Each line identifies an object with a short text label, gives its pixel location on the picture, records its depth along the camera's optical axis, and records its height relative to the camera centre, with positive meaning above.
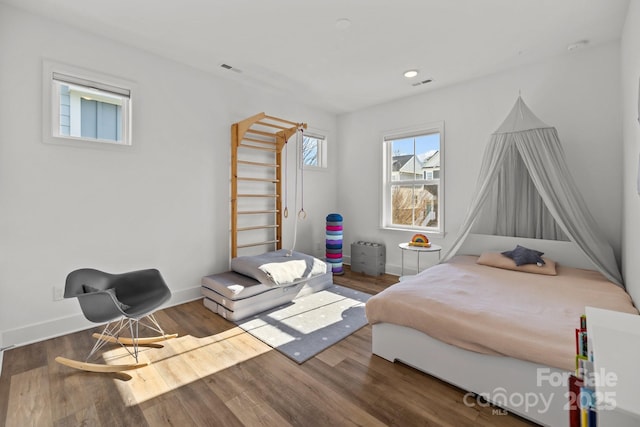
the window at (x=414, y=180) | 4.12 +0.50
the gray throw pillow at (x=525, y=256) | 2.83 -0.41
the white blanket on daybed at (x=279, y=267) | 3.11 -0.63
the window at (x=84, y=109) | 2.50 +0.95
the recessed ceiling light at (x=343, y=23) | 2.46 +1.62
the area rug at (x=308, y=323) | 2.39 -1.06
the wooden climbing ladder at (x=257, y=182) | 3.65 +0.41
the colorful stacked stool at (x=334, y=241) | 4.54 -0.46
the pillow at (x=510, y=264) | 2.72 -0.49
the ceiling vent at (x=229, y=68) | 3.29 +1.65
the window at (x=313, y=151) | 4.77 +1.05
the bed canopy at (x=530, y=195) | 2.66 +0.21
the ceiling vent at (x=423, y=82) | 3.69 +1.69
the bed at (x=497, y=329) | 1.54 -0.69
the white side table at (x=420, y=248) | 3.54 -0.43
